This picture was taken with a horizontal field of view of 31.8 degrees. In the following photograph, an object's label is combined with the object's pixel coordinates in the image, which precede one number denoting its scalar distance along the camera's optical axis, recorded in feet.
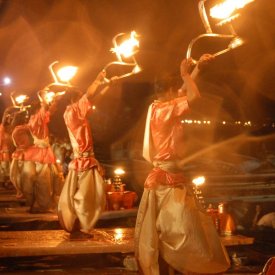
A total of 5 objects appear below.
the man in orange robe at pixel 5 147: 51.39
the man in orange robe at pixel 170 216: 16.55
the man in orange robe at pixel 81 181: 23.81
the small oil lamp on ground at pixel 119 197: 37.47
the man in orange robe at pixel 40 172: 36.22
